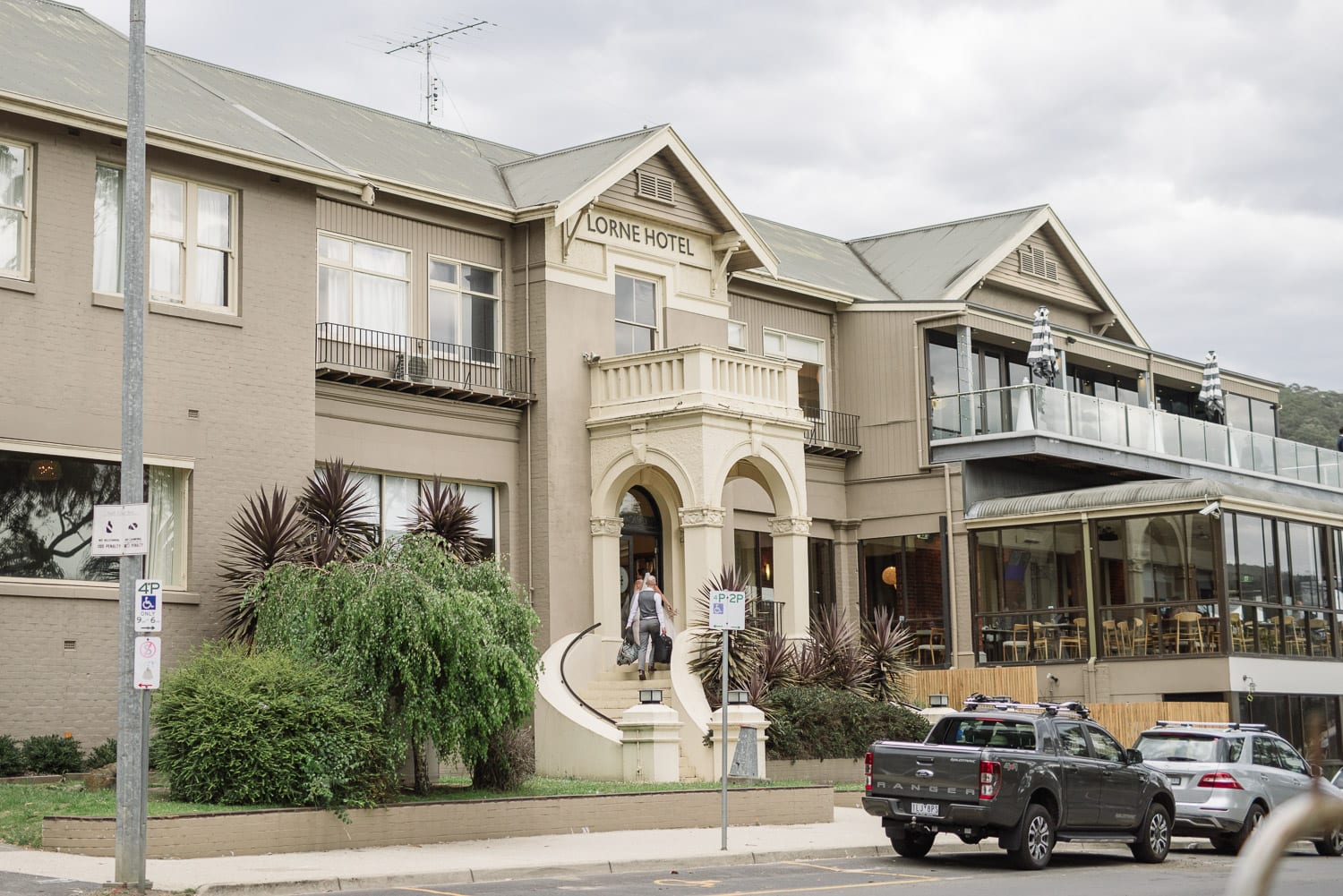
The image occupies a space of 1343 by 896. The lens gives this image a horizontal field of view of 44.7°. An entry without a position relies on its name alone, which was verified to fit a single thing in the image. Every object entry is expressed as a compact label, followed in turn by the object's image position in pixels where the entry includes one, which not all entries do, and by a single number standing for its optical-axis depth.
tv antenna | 35.16
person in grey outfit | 25.22
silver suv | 19.81
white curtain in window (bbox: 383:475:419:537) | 25.41
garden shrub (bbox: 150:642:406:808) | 15.84
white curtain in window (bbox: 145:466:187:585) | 20.97
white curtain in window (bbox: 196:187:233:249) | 21.81
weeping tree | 16.88
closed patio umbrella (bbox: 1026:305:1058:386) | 32.34
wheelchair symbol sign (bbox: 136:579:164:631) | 12.88
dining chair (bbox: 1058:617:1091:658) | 31.02
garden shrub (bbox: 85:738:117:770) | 19.11
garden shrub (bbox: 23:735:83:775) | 18.52
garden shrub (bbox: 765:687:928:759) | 24.23
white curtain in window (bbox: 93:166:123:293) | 20.62
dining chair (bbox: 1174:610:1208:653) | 29.64
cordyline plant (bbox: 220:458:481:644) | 20.44
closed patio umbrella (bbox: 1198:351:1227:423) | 37.69
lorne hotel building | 20.19
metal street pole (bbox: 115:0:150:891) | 12.57
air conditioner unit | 25.30
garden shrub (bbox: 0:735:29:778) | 18.20
